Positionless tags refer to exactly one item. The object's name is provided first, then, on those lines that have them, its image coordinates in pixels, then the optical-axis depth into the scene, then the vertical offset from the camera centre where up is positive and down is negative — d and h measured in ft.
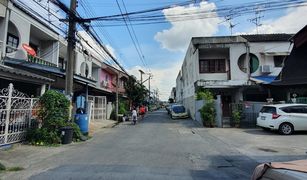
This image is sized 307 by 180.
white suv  34.56 -2.60
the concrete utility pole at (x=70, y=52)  31.38 +8.92
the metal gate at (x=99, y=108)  60.67 -1.37
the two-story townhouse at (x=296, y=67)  12.49 +2.65
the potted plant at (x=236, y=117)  44.28 -3.11
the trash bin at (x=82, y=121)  33.64 -3.15
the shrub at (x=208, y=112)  46.00 -2.00
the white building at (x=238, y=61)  55.92 +13.51
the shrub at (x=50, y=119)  26.45 -2.28
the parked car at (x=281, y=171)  5.55 -2.16
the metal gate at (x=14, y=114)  23.29 -1.38
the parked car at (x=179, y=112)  71.82 -3.13
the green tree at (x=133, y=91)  82.69 +5.87
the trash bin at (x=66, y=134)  27.31 -4.60
